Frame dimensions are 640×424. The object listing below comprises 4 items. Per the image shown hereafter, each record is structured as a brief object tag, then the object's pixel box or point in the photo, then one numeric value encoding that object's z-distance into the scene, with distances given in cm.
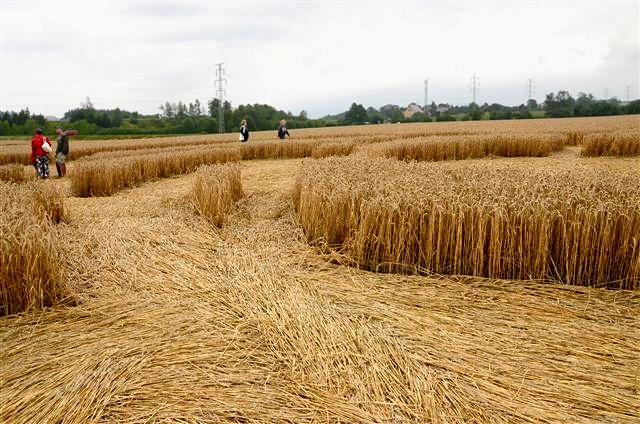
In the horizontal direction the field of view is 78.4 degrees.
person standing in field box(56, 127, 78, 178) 1234
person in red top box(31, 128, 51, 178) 1184
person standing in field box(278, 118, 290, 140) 1956
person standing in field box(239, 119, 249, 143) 1841
